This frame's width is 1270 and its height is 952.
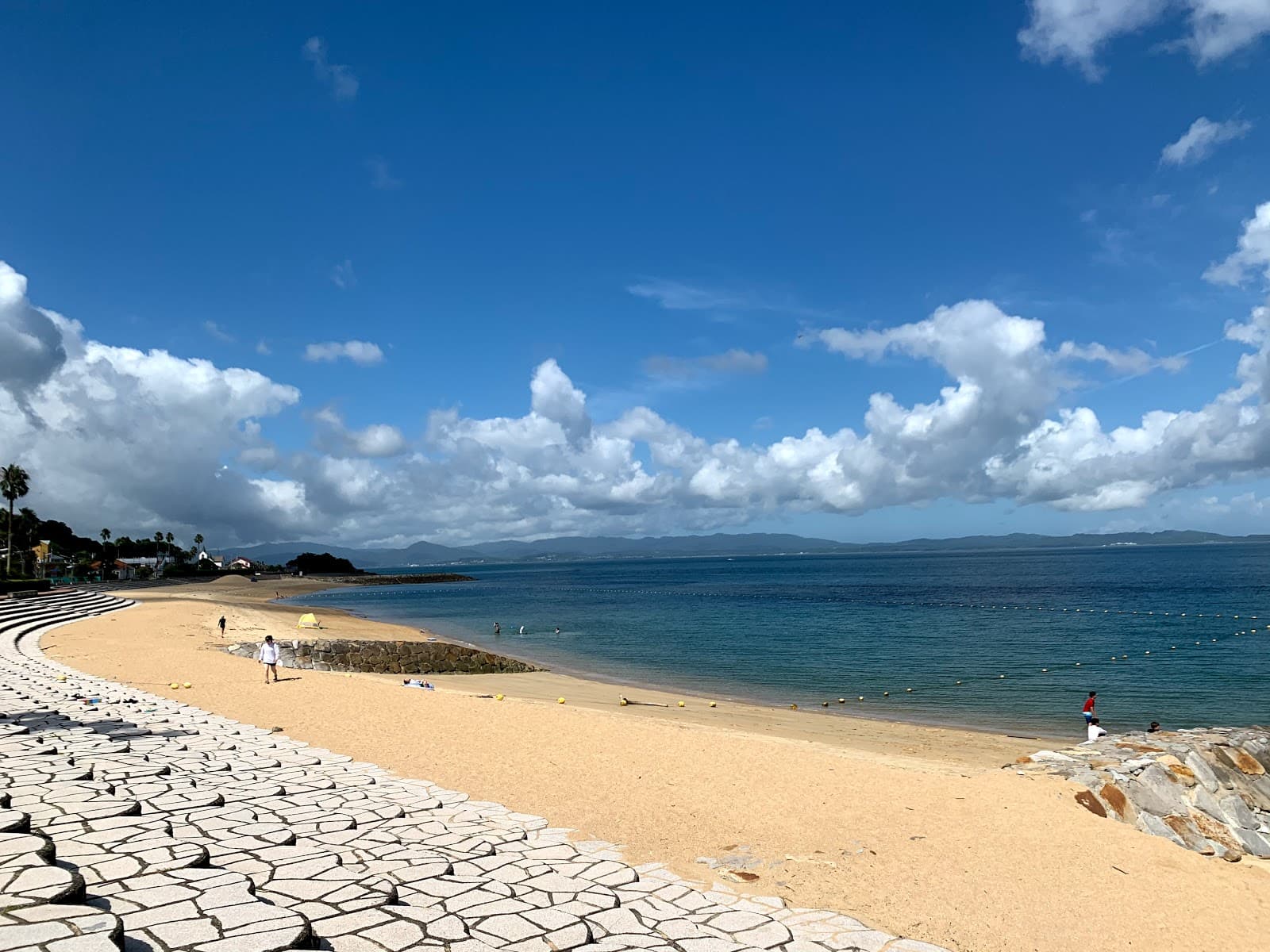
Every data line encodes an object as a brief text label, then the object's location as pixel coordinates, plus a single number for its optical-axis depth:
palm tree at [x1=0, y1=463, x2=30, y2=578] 71.69
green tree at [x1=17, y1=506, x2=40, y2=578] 90.50
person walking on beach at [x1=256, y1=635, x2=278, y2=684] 19.44
